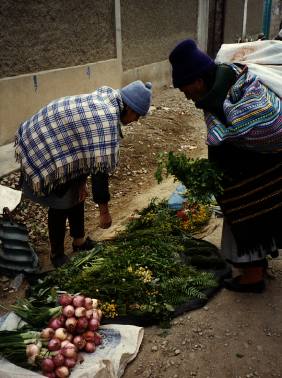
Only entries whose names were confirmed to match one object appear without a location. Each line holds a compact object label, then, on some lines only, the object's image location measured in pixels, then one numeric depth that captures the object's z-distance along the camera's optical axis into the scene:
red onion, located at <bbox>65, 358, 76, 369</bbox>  2.39
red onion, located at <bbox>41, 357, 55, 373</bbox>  2.36
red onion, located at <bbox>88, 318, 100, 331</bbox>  2.65
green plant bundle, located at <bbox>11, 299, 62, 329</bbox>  2.71
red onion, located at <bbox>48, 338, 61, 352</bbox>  2.45
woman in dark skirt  2.50
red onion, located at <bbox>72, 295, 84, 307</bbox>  2.70
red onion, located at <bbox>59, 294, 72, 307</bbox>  2.73
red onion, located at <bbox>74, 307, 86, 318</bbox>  2.63
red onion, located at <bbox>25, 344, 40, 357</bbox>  2.39
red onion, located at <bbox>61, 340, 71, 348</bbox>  2.47
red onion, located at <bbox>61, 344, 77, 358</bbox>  2.41
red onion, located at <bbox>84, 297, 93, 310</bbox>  2.73
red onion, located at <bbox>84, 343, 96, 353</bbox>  2.55
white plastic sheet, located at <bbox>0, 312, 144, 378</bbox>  2.32
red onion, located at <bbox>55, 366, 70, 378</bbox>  2.32
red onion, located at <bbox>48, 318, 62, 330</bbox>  2.60
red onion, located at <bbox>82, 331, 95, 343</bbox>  2.59
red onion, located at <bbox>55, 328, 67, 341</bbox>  2.52
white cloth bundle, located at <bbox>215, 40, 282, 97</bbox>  2.65
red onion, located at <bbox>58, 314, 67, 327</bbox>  2.64
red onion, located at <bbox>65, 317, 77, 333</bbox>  2.59
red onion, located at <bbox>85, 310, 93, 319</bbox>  2.67
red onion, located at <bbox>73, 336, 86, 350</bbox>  2.54
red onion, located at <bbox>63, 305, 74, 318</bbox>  2.63
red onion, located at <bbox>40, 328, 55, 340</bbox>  2.52
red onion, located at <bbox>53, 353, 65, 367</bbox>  2.37
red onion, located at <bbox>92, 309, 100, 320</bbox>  2.70
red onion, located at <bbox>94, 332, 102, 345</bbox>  2.62
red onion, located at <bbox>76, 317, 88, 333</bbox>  2.61
